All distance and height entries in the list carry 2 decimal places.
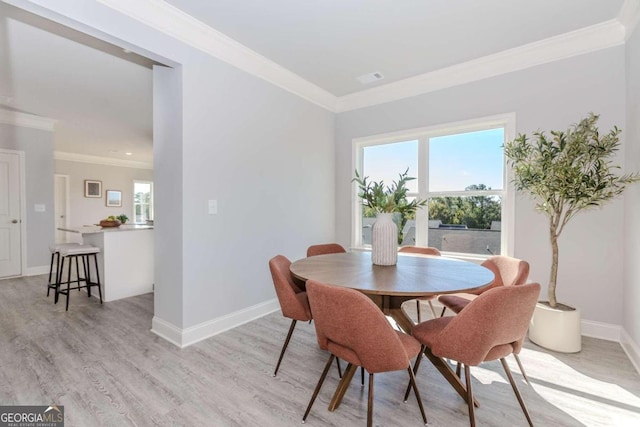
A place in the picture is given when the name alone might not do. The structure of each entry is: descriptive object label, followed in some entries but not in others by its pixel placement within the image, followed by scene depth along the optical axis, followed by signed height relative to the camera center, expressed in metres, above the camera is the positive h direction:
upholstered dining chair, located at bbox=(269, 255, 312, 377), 2.04 -0.64
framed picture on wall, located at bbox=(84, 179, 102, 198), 7.86 +0.57
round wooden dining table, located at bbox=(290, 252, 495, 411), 1.56 -0.42
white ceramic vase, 2.23 -0.23
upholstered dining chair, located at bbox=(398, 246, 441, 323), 2.95 -0.42
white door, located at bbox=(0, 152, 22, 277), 4.76 -0.12
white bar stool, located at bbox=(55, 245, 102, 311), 3.54 -0.61
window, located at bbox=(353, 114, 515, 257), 3.25 +0.35
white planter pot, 2.41 -1.01
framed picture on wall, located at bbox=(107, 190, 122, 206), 8.34 +0.32
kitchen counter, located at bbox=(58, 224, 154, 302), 3.72 -0.66
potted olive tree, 2.33 +0.24
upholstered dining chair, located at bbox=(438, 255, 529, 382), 2.06 -0.49
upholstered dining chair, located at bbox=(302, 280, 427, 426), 1.37 -0.59
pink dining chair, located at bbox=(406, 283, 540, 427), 1.41 -0.60
